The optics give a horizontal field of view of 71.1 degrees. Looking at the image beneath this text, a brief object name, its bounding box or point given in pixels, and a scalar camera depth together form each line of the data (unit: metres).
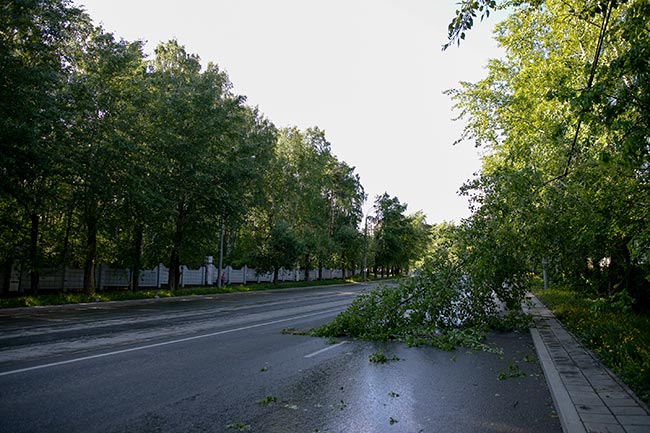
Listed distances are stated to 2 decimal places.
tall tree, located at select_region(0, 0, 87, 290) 15.29
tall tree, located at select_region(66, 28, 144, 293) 20.39
